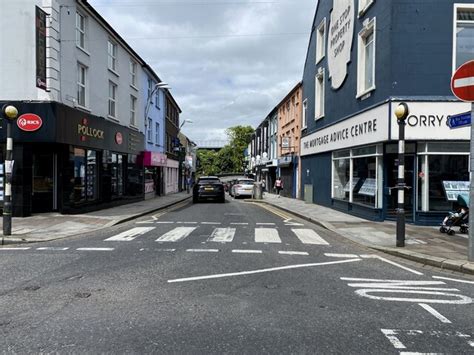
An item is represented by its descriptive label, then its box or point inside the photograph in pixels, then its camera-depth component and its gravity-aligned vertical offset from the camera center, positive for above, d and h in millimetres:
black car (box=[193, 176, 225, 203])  26328 -945
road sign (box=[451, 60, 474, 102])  7621 +1746
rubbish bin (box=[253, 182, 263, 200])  30719 -1140
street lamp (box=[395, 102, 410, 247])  9250 -34
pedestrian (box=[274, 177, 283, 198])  33844 -817
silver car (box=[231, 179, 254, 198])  32656 -987
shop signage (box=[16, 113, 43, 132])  14109 +1747
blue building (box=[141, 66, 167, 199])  28000 +2899
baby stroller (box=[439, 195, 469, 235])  11094 -1119
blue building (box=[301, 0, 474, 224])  13070 +2425
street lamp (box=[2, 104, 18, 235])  10203 -182
